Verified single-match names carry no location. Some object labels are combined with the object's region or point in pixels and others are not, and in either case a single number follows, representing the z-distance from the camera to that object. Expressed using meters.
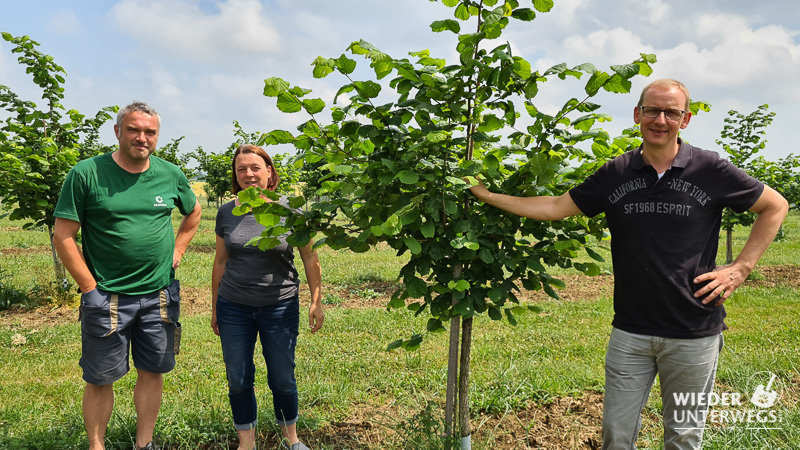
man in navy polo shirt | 2.32
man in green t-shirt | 2.99
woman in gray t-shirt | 3.11
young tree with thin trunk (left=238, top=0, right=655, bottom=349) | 2.20
